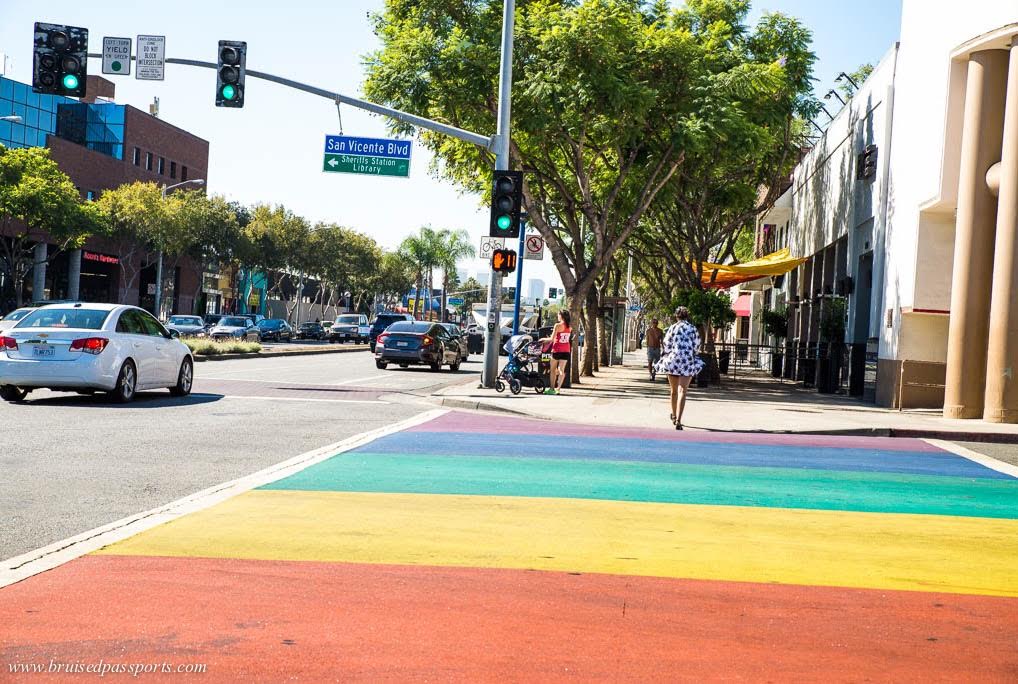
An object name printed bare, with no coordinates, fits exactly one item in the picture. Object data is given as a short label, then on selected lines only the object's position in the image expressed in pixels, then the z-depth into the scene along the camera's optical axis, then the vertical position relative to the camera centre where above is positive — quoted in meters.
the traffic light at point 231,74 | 20.08 +3.99
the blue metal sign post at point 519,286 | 25.44 +0.80
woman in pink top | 24.08 -0.47
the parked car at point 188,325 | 53.06 -1.16
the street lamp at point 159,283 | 61.50 +0.84
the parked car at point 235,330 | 56.03 -1.32
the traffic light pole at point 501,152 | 22.52 +3.37
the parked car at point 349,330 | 73.19 -1.22
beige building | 19.41 +2.61
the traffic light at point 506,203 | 22.61 +2.31
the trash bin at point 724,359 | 41.83 -0.94
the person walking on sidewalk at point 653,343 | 36.16 -0.42
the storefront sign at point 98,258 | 66.31 +2.15
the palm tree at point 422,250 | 116.81 +6.60
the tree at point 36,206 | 47.94 +3.68
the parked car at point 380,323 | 55.84 -0.52
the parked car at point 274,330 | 67.38 -1.44
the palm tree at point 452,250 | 118.19 +7.01
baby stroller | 23.56 -0.94
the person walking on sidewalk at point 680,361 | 17.09 -0.44
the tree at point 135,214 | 61.59 +4.49
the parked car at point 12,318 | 24.47 -0.62
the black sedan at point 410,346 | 34.62 -0.94
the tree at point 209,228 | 64.06 +4.24
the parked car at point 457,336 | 39.06 -0.63
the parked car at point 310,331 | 78.06 -1.59
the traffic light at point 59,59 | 19.50 +3.96
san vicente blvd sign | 23.94 +3.23
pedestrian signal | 23.33 +1.19
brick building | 64.81 +8.53
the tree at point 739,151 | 26.84 +4.99
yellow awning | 32.88 +1.95
